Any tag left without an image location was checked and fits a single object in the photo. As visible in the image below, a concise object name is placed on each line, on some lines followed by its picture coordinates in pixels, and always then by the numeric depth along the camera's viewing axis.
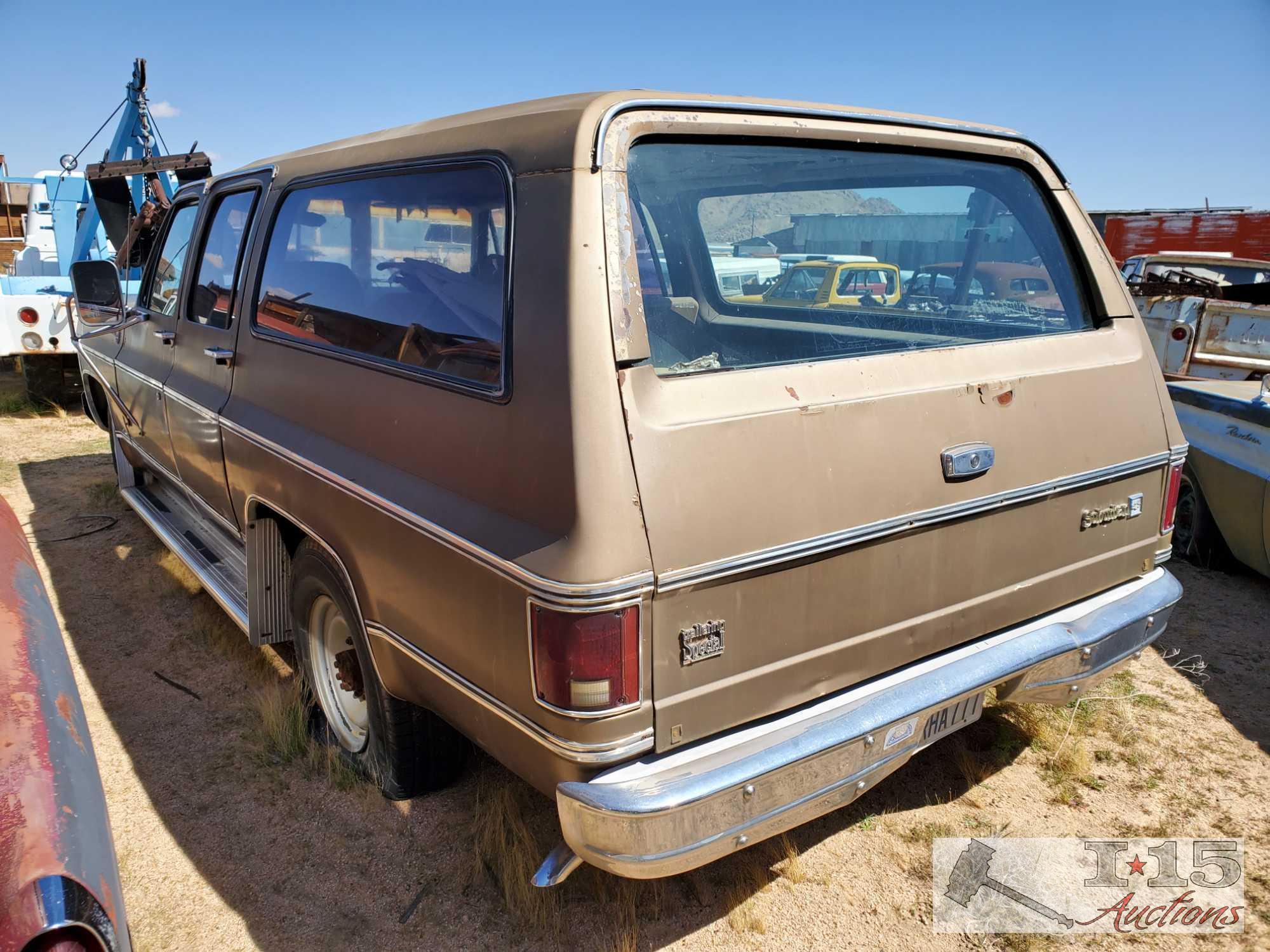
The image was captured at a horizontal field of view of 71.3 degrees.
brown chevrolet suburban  1.88
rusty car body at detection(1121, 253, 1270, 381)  6.75
